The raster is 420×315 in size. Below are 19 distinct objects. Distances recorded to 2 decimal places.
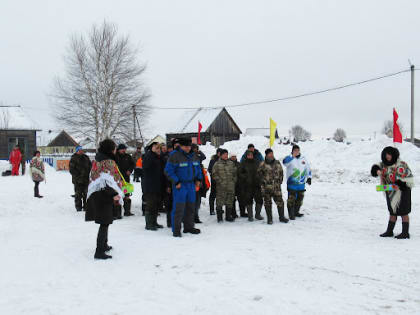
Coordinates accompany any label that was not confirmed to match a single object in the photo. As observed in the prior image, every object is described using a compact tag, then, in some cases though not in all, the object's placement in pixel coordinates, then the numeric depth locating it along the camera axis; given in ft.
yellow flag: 58.40
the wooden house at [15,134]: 106.01
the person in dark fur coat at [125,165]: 29.27
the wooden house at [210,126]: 136.98
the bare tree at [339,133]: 389.56
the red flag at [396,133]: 50.82
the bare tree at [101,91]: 95.50
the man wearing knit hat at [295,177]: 28.22
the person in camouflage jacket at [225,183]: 27.40
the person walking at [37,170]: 38.19
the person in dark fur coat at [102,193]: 17.52
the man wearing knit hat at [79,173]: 31.58
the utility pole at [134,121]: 98.58
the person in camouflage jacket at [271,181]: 26.96
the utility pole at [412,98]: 62.18
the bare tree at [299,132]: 390.58
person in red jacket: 66.83
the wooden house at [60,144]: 234.99
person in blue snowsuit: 22.17
